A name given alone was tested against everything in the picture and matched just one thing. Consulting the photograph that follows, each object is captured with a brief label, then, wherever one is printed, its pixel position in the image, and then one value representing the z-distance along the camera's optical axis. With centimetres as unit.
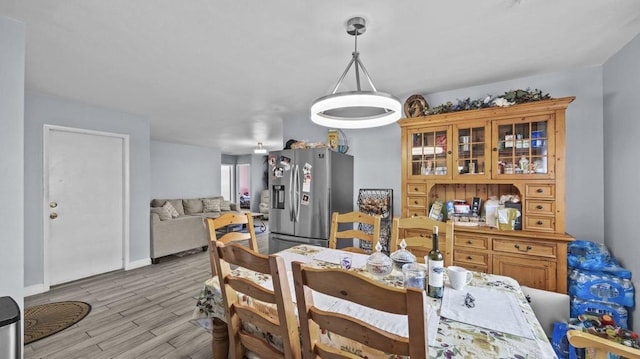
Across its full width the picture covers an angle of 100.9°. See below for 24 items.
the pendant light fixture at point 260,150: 664
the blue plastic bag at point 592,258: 206
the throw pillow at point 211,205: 667
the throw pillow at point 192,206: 640
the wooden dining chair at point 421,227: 170
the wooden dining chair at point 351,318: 68
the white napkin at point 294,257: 184
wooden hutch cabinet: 227
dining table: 86
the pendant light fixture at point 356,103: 142
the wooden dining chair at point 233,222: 170
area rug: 229
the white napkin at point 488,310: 97
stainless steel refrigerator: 313
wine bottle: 122
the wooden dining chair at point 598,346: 63
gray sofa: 426
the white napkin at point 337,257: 177
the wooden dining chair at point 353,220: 210
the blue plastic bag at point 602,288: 197
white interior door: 330
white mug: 130
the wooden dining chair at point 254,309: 97
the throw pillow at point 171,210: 529
